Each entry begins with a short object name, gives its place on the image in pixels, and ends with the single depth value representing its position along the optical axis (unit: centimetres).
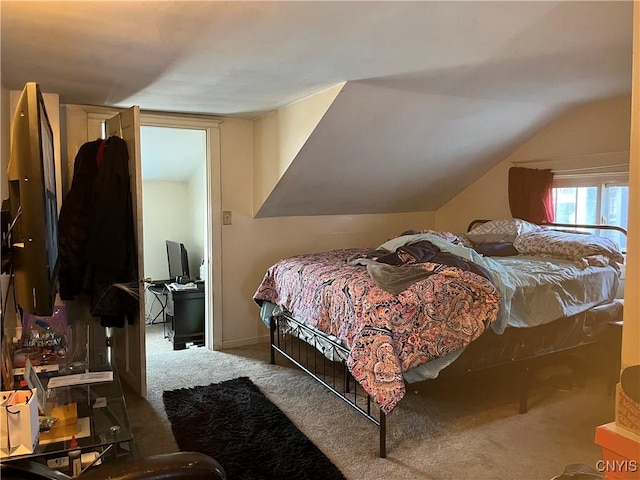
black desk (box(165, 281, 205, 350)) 452
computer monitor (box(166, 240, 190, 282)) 496
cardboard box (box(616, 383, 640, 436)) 96
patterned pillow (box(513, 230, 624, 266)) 349
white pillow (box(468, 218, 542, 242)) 415
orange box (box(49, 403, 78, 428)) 170
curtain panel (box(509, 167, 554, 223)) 437
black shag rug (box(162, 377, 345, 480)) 234
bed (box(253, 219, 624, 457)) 243
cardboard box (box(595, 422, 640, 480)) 94
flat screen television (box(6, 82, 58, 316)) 127
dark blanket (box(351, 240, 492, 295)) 257
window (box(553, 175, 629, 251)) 397
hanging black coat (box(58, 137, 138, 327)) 311
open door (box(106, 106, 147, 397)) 307
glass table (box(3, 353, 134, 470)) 155
